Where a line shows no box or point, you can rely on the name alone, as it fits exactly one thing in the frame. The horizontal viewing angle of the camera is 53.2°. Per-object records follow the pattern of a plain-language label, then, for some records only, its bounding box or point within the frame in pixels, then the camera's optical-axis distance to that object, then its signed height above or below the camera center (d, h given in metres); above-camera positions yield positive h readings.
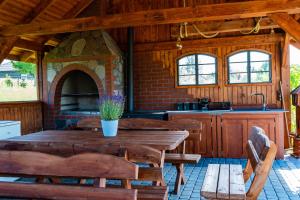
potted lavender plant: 3.29 -0.19
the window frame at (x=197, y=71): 6.60 +0.51
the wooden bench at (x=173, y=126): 3.82 -0.43
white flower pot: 3.35 -0.36
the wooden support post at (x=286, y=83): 6.17 +0.20
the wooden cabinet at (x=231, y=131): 5.54 -0.71
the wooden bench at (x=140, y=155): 2.40 -0.51
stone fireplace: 6.52 +0.60
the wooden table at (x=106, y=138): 2.90 -0.46
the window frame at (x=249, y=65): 6.32 +0.60
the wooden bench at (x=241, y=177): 2.14 -0.71
